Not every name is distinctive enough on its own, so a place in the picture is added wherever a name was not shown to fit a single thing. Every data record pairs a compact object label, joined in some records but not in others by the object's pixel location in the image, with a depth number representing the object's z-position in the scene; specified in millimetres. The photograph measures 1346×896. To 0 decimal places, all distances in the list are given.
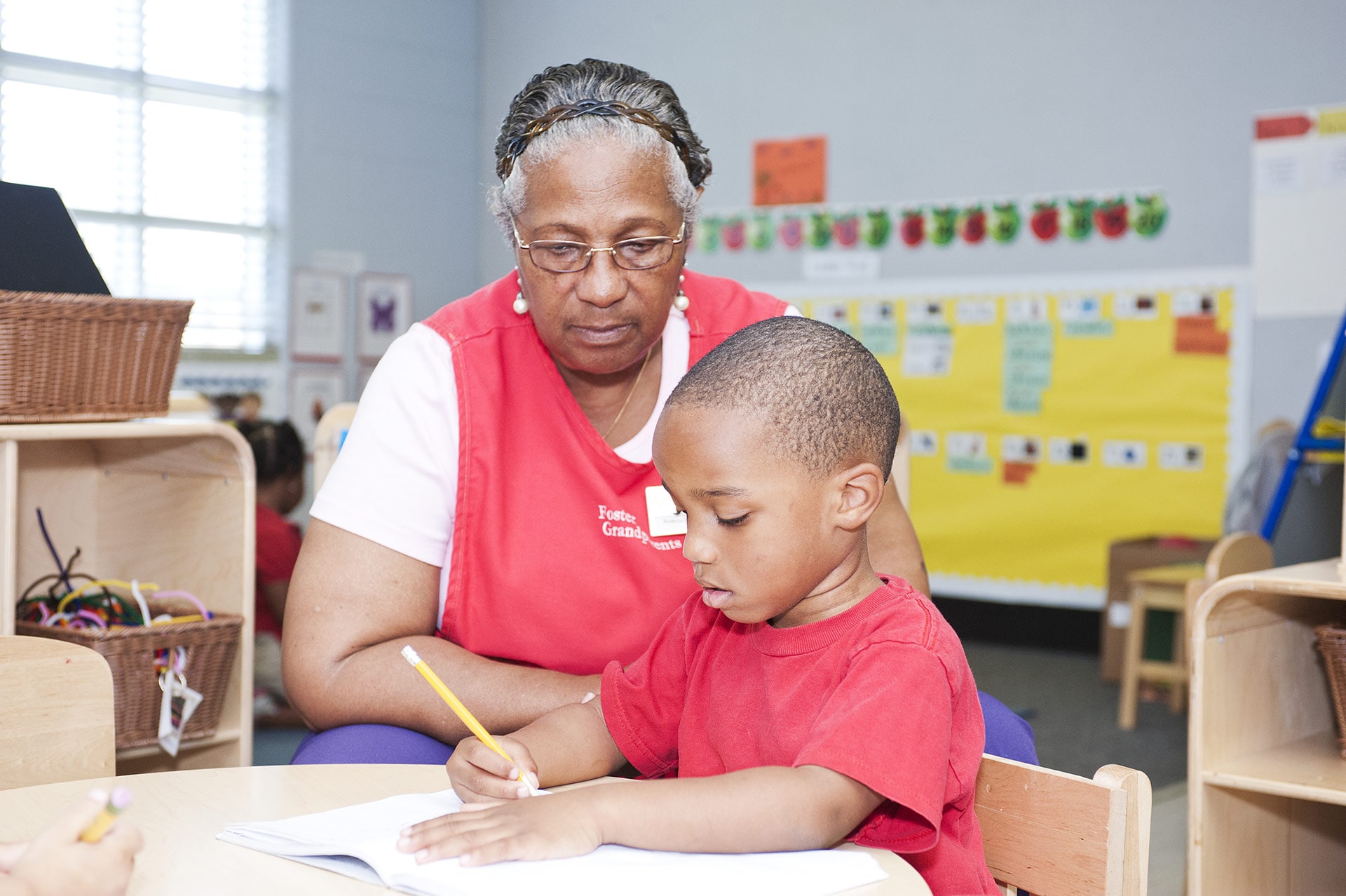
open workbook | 816
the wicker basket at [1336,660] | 1966
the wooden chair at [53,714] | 1265
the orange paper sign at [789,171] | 5926
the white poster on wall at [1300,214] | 4660
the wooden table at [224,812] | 858
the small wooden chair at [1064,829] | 992
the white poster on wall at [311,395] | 6320
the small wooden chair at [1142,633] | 4164
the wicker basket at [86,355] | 1909
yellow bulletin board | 4969
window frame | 5672
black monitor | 1970
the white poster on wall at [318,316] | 6289
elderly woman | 1427
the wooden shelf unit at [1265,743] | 1877
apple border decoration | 5133
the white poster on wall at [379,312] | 6539
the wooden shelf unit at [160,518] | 2303
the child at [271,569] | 3643
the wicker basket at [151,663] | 2145
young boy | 898
